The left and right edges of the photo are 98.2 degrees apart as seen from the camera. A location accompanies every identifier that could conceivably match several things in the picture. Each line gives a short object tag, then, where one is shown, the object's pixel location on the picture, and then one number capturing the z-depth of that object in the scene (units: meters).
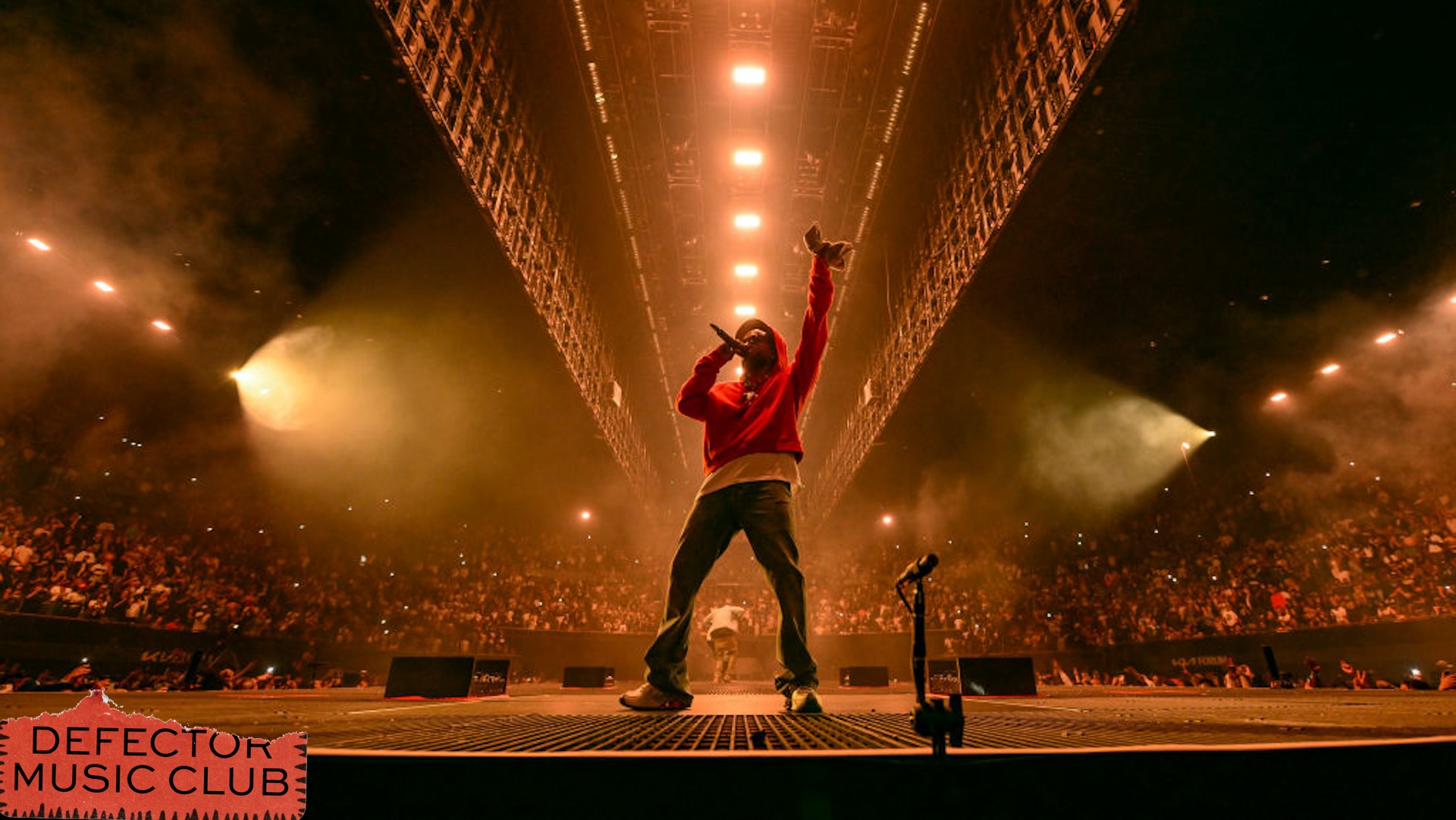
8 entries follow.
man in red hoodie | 2.79
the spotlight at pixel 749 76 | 7.51
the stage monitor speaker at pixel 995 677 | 5.44
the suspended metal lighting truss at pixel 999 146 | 5.03
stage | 1.16
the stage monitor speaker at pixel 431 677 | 5.36
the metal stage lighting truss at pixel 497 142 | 5.30
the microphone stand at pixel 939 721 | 1.24
